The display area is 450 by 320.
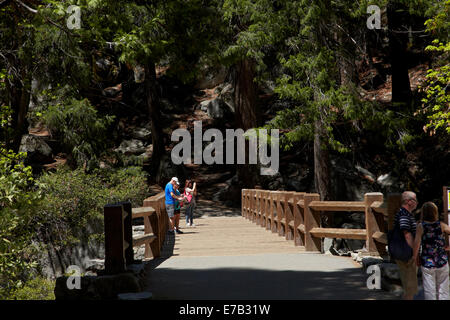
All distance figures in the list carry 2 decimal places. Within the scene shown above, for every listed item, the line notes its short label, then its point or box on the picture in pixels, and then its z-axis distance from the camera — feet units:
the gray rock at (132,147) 112.88
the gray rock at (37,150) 100.67
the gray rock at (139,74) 128.57
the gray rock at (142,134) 118.25
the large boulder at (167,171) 102.01
